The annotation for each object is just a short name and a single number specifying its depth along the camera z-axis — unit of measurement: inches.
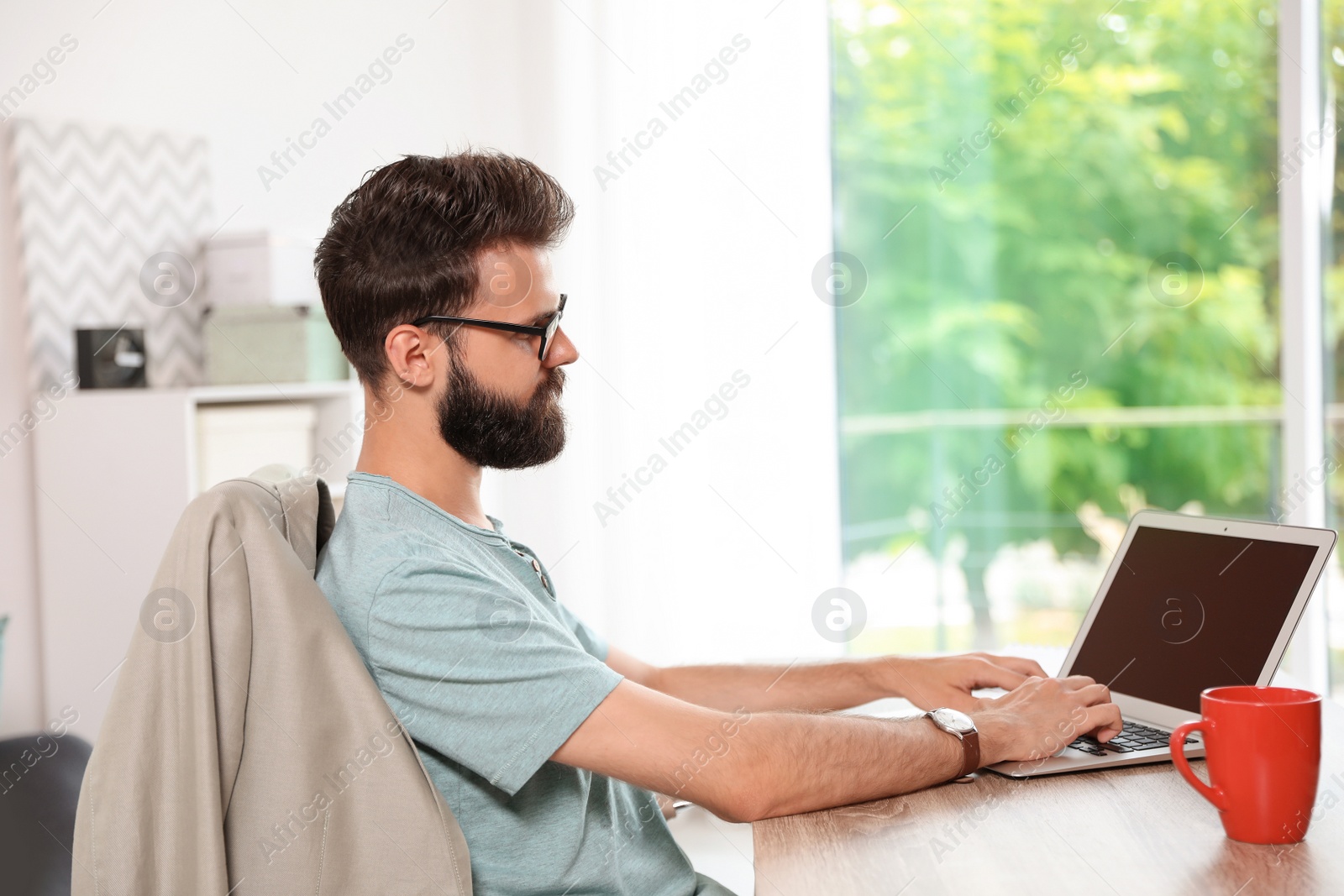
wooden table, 33.9
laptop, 44.6
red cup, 35.3
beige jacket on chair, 39.2
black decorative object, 89.7
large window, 119.2
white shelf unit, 88.4
